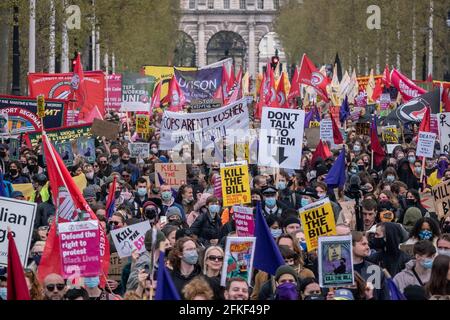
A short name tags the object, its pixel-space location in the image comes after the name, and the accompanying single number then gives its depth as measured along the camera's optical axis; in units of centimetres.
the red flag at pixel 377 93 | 4425
